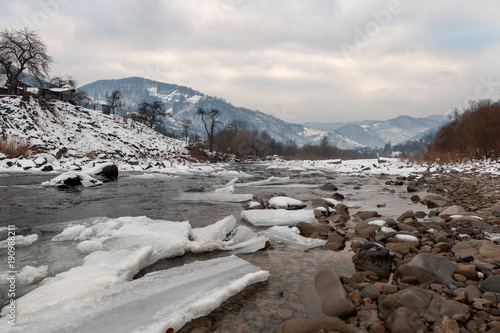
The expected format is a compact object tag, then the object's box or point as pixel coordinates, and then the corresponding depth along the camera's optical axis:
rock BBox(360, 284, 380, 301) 2.31
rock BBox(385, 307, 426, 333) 1.80
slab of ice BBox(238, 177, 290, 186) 12.79
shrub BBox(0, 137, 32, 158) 16.25
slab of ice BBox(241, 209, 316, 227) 5.02
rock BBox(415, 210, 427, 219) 5.28
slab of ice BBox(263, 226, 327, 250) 3.83
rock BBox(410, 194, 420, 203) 7.39
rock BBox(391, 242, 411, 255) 3.29
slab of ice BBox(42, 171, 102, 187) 9.55
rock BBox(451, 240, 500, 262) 2.92
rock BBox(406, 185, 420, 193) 9.59
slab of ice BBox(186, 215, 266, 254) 3.60
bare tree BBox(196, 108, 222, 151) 53.00
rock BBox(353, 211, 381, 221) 5.32
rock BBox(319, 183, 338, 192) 10.37
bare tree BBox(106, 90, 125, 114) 59.60
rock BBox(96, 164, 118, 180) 12.77
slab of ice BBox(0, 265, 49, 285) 2.58
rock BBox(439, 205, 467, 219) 4.94
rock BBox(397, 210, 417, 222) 4.88
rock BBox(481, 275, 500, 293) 2.22
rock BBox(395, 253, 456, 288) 2.49
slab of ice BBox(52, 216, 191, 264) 3.45
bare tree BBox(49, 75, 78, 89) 50.57
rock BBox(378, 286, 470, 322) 1.93
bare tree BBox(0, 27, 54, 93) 28.55
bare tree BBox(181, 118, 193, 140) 71.03
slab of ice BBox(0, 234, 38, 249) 3.62
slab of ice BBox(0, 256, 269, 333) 1.84
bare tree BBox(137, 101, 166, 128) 59.13
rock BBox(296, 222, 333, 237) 4.37
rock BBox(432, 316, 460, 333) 1.76
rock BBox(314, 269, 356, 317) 2.14
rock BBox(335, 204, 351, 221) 5.55
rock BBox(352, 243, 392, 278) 2.79
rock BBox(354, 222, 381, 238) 4.12
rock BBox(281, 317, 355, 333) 1.83
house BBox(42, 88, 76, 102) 40.32
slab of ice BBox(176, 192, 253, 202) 7.94
